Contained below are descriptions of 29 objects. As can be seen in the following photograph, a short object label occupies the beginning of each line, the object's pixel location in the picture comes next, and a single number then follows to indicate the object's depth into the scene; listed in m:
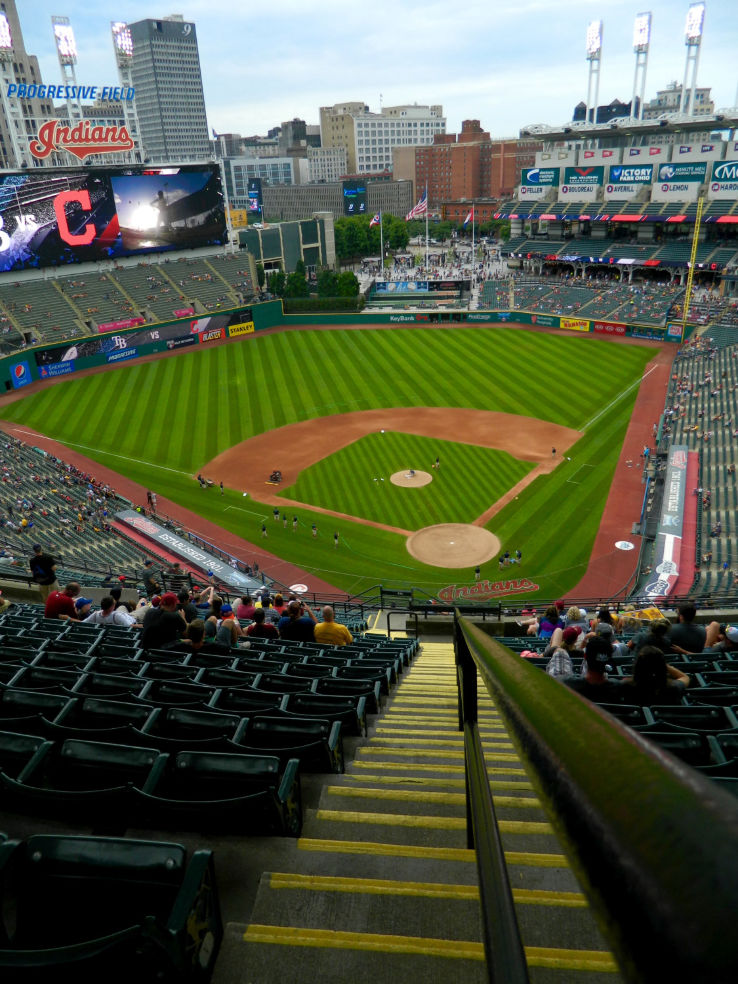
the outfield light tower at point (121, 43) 86.31
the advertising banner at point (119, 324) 61.53
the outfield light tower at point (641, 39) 84.16
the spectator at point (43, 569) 13.93
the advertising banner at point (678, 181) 70.38
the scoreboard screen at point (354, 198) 114.31
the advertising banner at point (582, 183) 78.75
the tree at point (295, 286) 78.88
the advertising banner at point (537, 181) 82.88
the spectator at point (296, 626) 10.89
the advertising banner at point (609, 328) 63.97
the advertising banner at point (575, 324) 66.12
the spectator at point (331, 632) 10.88
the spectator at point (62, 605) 11.76
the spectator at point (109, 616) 11.61
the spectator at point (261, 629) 10.96
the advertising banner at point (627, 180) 74.44
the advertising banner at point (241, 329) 68.56
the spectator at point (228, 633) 9.62
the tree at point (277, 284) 79.25
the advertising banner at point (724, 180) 67.62
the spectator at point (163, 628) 8.47
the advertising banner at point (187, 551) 27.71
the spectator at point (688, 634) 9.15
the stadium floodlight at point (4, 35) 65.31
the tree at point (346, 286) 78.88
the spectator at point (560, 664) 7.64
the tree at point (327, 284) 79.75
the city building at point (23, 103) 116.88
